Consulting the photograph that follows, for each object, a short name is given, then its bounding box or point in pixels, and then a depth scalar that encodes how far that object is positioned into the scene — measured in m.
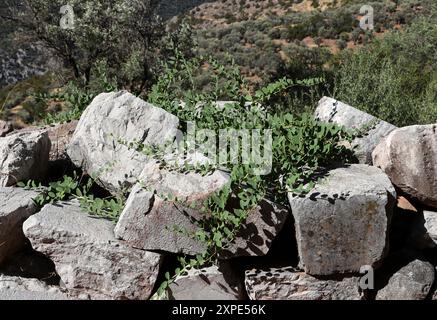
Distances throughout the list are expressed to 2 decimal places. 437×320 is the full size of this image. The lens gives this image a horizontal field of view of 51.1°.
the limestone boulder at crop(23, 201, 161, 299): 3.61
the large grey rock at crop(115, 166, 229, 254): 3.47
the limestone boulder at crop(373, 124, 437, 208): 3.82
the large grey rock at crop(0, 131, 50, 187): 4.11
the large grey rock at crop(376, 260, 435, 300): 3.69
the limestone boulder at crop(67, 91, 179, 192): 4.11
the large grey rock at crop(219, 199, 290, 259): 3.45
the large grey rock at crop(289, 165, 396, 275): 3.38
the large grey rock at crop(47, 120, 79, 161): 4.89
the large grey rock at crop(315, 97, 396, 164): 4.36
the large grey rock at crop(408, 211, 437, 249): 3.96
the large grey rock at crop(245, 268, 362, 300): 3.52
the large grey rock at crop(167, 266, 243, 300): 3.54
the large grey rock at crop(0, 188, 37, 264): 3.75
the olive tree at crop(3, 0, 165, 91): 11.81
